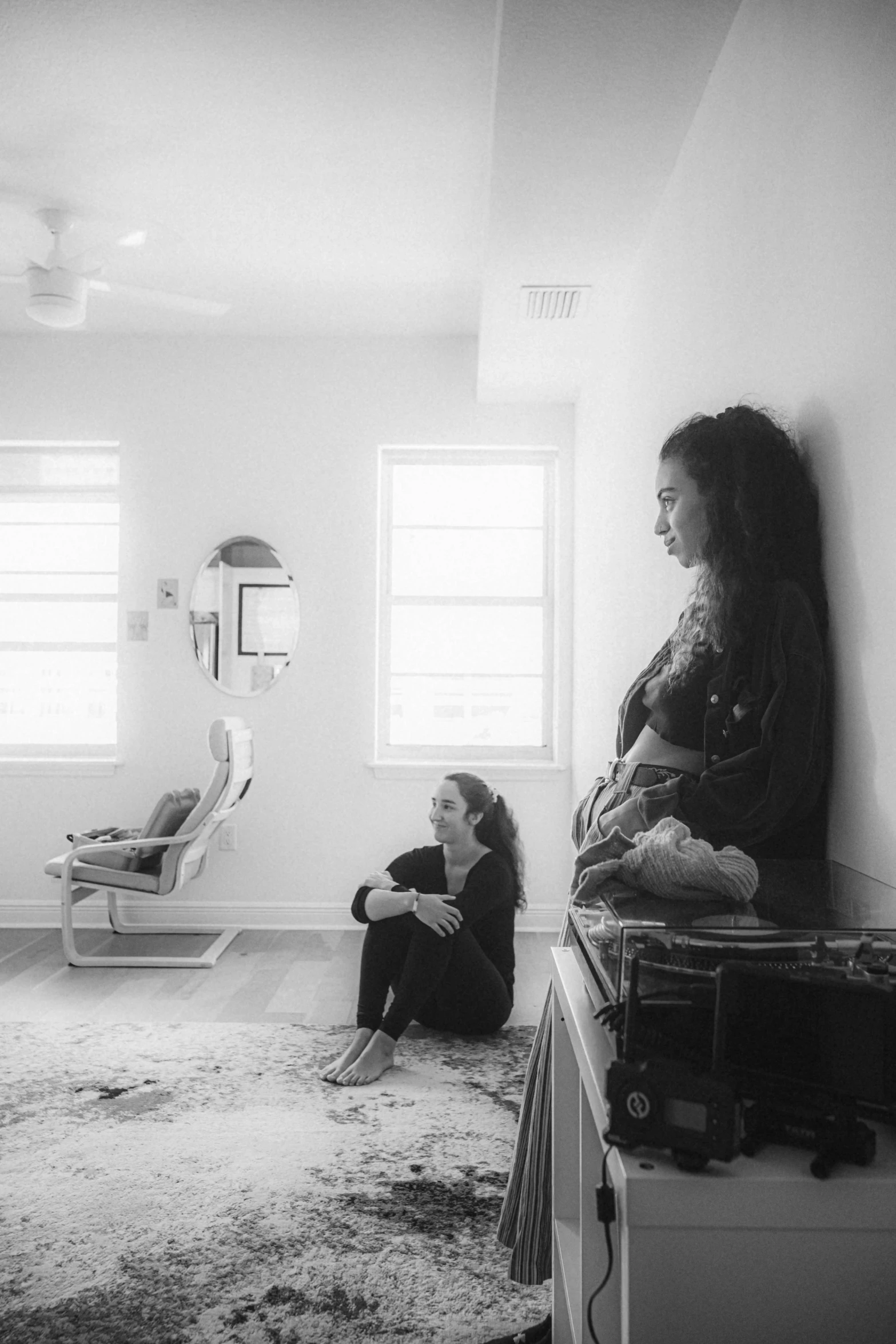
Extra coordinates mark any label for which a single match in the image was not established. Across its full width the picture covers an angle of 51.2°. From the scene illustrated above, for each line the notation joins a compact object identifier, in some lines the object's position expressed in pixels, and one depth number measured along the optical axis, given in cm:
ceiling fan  335
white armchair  387
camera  71
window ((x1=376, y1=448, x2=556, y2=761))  478
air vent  344
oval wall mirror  468
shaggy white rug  154
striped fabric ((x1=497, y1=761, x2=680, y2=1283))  147
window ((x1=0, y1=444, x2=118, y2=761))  475
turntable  91
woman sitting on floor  275
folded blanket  120
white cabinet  72
